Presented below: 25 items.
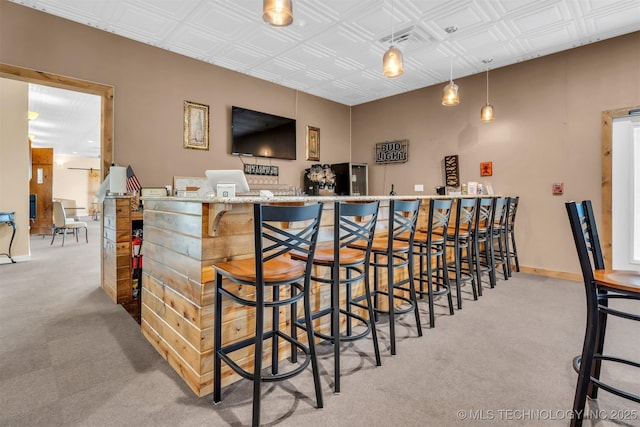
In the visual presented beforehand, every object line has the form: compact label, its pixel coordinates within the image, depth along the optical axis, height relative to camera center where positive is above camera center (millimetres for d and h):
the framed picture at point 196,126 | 4520 +1261
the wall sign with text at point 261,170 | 5281 +743
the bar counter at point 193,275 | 1805 -395
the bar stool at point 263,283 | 1466 -356
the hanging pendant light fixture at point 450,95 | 3647 +1358
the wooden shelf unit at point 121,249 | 3363 -391
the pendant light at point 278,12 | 2041 +1330
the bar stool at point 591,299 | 1388 -395
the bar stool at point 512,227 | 4373 -196
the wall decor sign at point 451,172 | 5312 +707
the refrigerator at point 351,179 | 6271 +702
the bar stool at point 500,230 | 3830 -217
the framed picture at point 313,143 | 6203 +1369
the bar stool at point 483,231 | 3506 -200
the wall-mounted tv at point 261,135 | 5035 +1321
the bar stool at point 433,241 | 2631 -246
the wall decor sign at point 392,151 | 6008 +1203
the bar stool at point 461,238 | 3091 -261
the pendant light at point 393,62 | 2834 +1348
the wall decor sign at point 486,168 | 4941 +704
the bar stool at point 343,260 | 1813 -288
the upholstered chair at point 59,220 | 6895 -160
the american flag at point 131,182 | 3863 +378
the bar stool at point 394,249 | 2213 -262
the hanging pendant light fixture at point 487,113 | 4305 +1358
